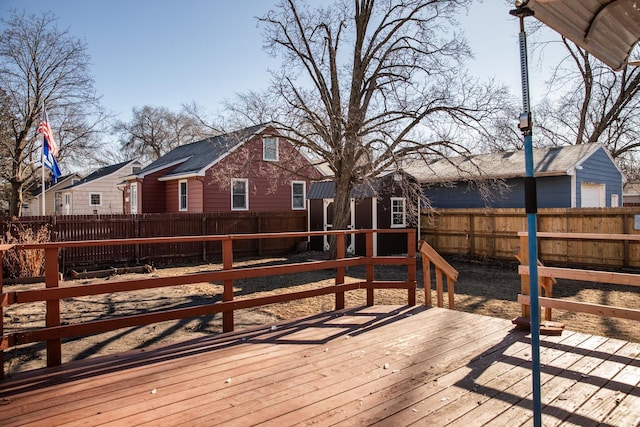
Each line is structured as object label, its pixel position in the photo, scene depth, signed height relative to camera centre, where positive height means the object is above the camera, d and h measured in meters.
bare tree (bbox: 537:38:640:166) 20.94 +5.65
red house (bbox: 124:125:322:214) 16.91 +1.58
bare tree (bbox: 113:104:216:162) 42.12 +9.36
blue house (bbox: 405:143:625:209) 13.47 +1.21
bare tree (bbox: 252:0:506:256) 11.63 +3.68
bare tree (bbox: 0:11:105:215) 18.84 +6.57
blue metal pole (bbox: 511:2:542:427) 2.05 +0.03
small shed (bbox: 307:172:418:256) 14.03 +0.13
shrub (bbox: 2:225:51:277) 9.97 -0.86
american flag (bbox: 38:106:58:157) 15.09 +3.31
